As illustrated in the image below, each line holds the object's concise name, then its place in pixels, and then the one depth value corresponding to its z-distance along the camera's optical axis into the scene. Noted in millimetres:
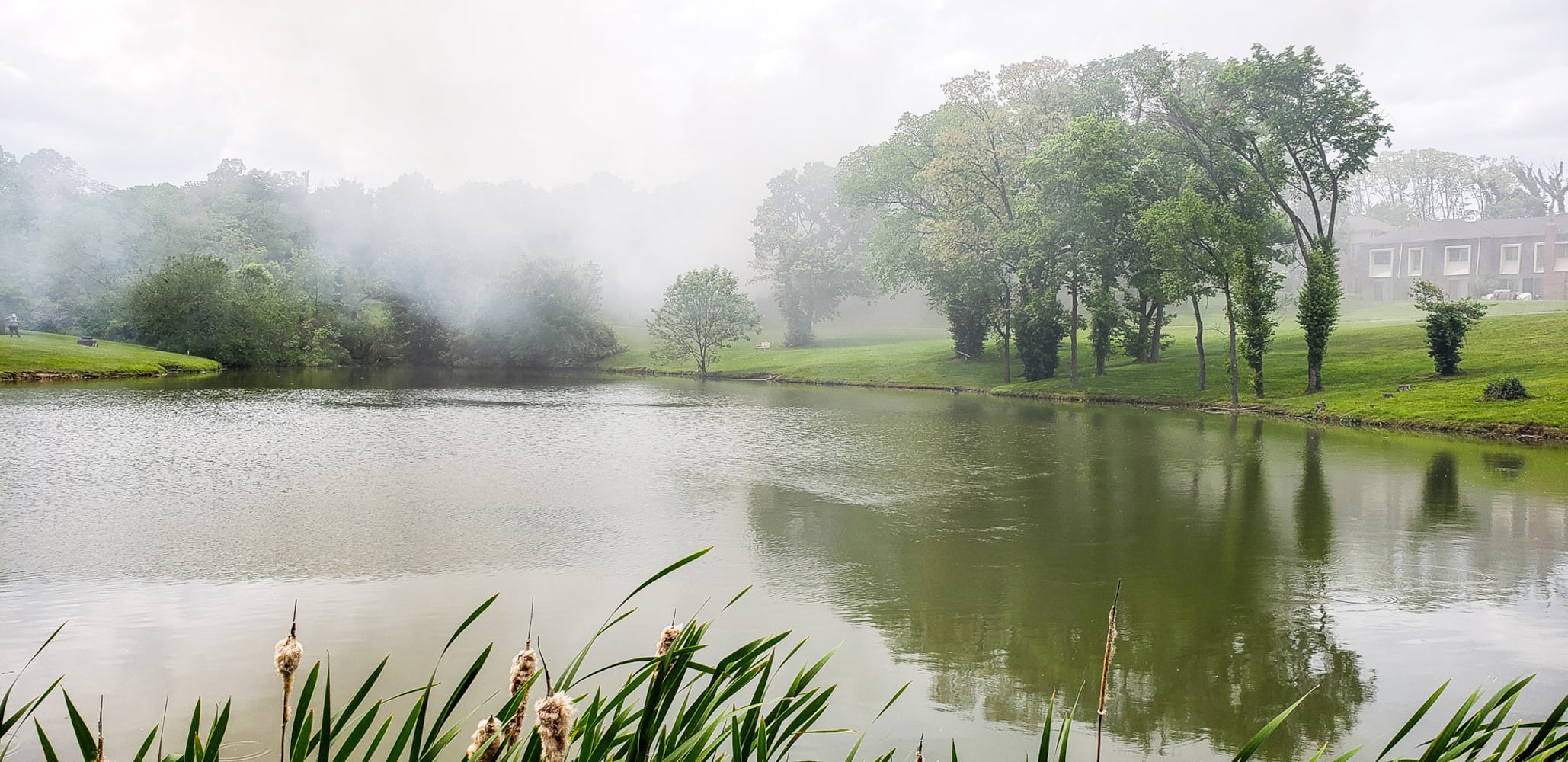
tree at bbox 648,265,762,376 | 60719
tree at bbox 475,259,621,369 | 67125
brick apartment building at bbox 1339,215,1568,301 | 67312
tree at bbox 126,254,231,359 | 53000
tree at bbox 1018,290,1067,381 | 41656
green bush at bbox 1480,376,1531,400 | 26922
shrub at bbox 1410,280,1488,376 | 30906
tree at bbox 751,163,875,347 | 73500
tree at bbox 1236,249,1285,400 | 32219
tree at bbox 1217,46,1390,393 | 30703
